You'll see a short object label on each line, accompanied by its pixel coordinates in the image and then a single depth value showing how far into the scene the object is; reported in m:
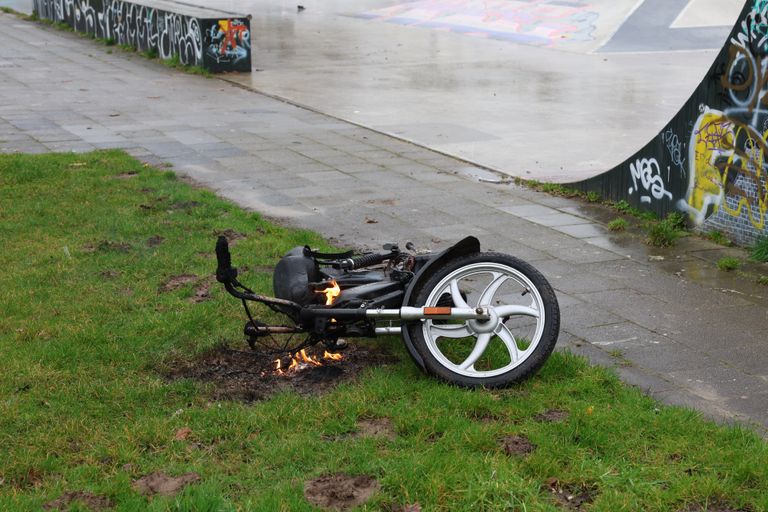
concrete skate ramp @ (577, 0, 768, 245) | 7.78
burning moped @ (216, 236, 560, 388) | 5.11
